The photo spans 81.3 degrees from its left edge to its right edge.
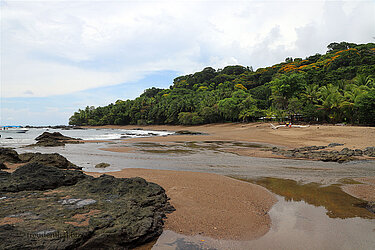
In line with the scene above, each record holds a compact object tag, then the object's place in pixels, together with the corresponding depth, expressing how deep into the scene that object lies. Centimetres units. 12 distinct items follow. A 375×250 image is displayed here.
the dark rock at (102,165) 1215
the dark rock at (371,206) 594
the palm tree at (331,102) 3441
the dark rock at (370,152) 1399
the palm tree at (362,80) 4006
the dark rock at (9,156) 1239
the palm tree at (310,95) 4094
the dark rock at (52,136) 2833
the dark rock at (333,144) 1869
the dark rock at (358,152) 1429
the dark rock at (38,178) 624
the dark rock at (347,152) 1424
